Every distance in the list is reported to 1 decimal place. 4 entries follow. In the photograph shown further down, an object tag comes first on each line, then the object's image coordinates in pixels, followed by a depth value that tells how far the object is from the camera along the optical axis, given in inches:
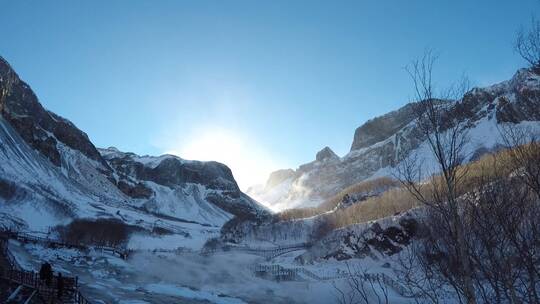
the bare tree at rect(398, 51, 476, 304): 350.3
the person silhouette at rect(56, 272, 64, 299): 932.6
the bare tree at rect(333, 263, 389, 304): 1259.2
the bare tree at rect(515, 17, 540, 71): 342.3
